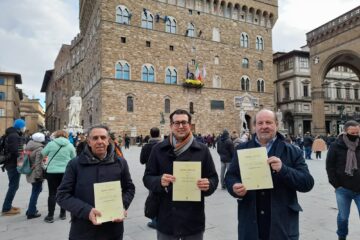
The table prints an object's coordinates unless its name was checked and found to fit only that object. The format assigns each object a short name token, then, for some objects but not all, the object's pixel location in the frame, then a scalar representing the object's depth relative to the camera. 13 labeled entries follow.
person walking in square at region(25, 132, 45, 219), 5.46
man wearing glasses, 2.46
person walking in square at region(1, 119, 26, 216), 5.70
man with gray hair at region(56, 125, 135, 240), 2.47
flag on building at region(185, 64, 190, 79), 30.62
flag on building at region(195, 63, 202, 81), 30.81
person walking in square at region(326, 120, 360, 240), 3.82
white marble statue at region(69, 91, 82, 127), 19.86
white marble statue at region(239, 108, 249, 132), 29.51
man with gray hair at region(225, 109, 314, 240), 2.29
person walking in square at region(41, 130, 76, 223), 5.16
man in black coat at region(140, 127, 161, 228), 5.34
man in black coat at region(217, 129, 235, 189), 7.76
